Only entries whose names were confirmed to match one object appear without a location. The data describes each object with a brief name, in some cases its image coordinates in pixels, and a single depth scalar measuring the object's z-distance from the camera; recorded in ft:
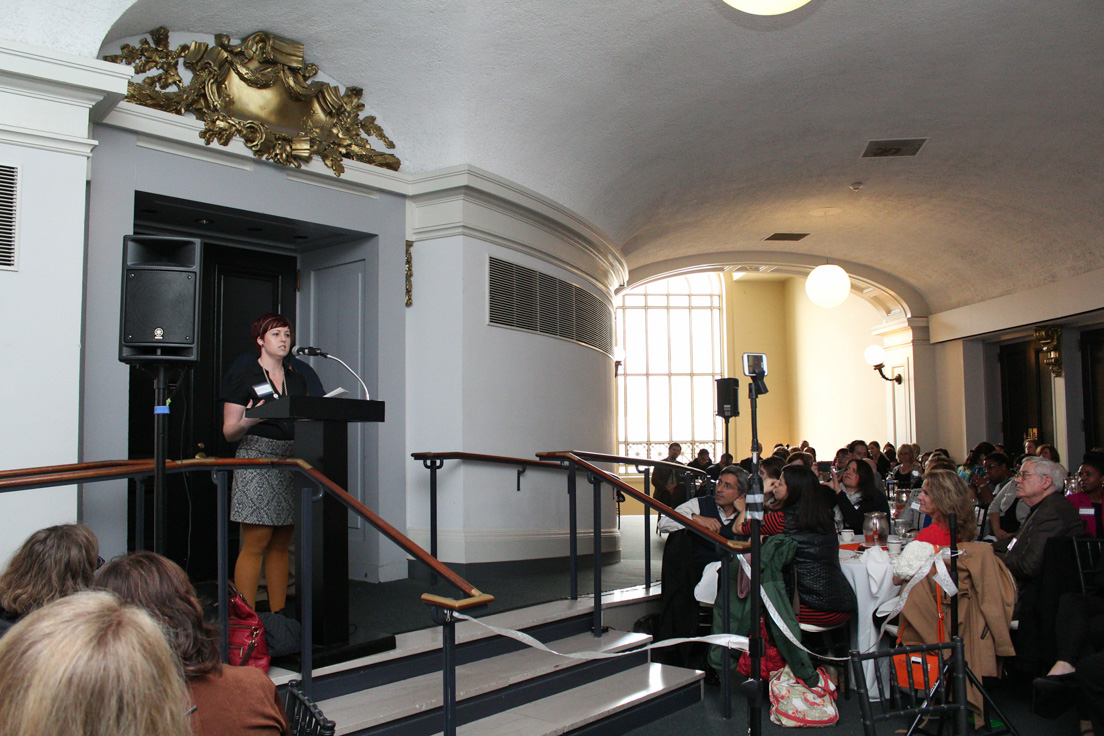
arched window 56.59
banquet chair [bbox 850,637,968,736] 7.79
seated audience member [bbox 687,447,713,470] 37.96
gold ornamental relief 14.74
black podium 11.04
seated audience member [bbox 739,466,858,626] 13.38
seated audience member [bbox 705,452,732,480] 28.53
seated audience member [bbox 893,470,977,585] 13.17
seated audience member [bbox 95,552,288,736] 5.48
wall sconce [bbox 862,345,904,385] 44.78
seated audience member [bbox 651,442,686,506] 31.22
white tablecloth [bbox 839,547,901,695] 13.65
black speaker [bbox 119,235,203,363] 9.61
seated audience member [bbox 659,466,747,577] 15.05
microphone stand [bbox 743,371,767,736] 10.52
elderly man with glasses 13.20
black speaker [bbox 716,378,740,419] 12.84
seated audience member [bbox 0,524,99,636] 7.16
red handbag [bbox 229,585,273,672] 9.86
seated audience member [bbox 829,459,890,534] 18.88
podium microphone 12.07
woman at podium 11.80
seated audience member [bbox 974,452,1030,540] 18.63
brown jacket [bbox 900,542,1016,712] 12.23
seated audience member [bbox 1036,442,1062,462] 24.48
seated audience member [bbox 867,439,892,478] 33.35
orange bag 12.39
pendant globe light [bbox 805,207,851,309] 29.71
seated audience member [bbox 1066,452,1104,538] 16.65
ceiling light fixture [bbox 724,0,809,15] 12.66
